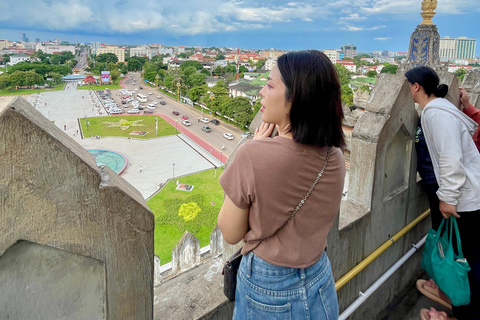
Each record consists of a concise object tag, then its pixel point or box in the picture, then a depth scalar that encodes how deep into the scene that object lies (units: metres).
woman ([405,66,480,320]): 1.50
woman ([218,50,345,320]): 0.79
